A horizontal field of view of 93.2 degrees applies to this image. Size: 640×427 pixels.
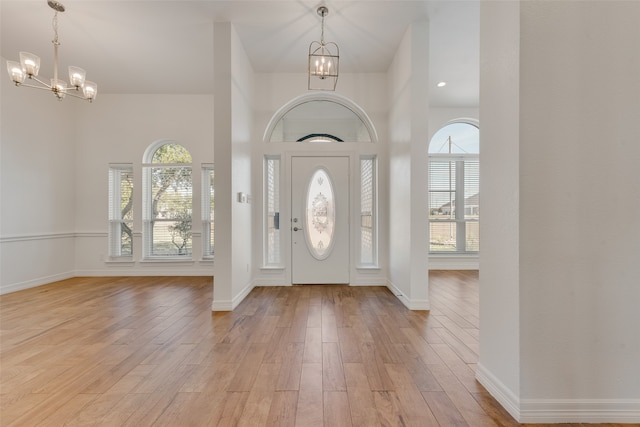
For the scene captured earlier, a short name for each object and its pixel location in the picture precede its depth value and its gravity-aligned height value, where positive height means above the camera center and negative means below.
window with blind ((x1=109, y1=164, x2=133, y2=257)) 5.60 +0.09
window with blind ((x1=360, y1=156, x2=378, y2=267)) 4.83 +0.04
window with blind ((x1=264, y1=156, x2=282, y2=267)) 4.80 +0.04
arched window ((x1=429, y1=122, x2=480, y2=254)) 6.33 +0.53
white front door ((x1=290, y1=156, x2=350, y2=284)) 4.74 -0.07
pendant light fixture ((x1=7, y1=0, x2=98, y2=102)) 2.92 +1.47
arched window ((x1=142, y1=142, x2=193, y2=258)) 5.66 +0.16
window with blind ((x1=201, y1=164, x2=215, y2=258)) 5.60 +0.09
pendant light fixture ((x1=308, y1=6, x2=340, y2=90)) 3.10 +2.01
